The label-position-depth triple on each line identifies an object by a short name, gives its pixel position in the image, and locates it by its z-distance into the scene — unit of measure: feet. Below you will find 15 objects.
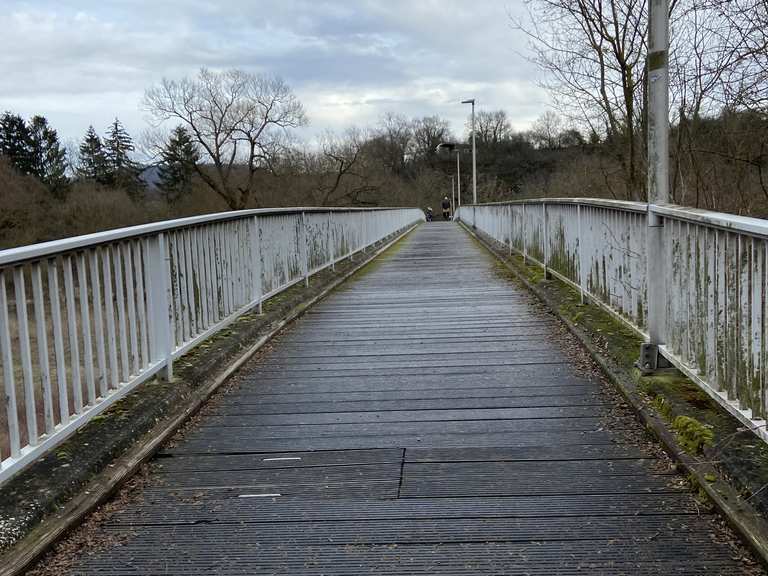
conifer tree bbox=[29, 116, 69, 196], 202.28
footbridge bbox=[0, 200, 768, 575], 8.85
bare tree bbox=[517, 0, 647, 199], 44.65
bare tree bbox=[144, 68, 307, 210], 165.58
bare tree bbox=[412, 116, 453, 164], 361.96
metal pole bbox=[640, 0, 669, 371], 14.51
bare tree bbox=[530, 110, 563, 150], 279.28
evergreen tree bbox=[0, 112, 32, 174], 210.38
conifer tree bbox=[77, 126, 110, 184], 241.70
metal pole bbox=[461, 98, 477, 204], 123.54
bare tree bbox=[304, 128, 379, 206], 189.57
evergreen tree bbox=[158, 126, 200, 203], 158.10
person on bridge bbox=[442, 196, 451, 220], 227.40
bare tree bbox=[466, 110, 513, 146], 348.18
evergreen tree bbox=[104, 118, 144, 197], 219.00
